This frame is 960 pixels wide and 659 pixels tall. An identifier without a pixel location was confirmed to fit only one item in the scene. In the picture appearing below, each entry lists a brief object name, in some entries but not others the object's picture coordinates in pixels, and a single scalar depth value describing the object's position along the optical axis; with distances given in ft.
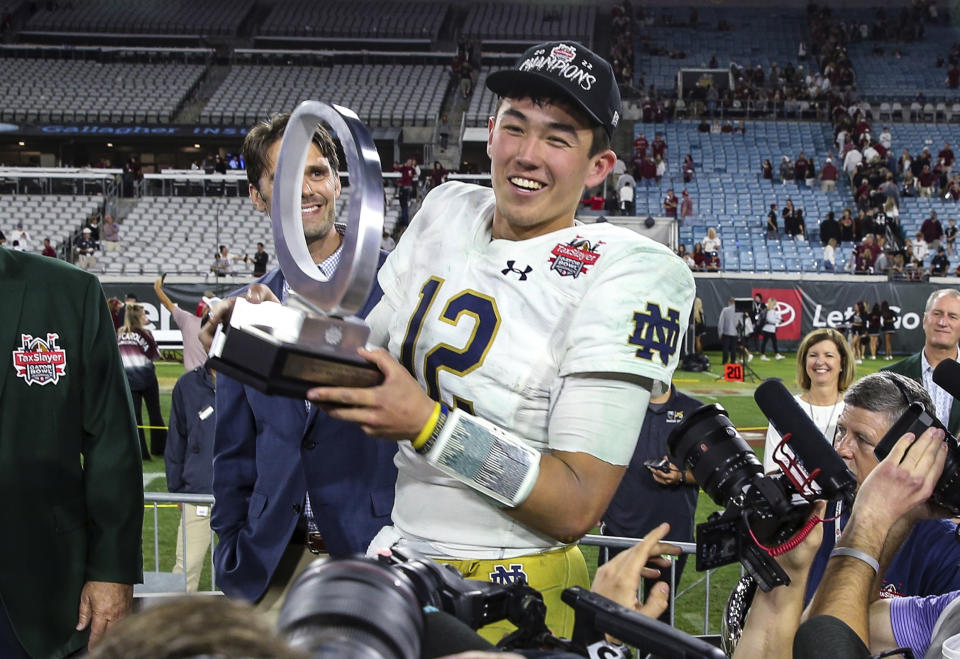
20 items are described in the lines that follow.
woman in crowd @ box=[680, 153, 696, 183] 86.99
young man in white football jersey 5.63
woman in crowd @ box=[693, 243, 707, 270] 68.23
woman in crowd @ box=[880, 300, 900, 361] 62.85
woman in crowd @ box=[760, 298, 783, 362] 61.15
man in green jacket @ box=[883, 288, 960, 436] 18.42
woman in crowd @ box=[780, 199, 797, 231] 76.38
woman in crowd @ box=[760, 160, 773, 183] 86.38
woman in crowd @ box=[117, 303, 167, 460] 28.12
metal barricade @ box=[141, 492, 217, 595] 13.61
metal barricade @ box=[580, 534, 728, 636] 12.65
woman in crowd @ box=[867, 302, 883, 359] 62.28
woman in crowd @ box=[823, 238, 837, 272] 69.36
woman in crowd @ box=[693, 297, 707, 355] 57.36
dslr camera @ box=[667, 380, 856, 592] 5.35
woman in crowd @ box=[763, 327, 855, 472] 18.35
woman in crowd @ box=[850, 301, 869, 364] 60.80
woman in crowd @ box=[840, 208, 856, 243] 74.18
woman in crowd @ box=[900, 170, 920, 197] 81.41
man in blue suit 8.92
